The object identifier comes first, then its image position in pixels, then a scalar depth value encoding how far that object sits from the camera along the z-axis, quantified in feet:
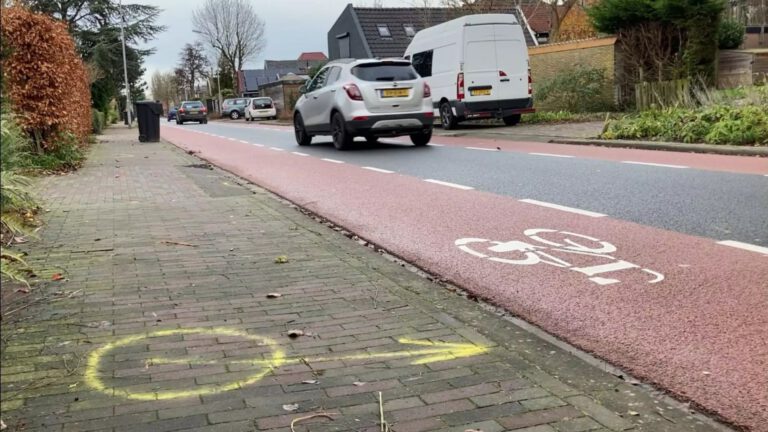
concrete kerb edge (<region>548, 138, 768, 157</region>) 37.73
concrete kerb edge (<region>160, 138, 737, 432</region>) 9.14
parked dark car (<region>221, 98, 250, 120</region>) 197.88
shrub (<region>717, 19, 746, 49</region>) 78.82
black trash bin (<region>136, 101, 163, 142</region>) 76.28
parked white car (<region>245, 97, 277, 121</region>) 166.91
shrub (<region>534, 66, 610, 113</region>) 72.13
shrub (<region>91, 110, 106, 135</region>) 107.45
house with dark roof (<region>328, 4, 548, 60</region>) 149.38
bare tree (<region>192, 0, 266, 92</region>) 256.73
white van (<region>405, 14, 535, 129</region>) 64.59
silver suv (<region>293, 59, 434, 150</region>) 48.37
